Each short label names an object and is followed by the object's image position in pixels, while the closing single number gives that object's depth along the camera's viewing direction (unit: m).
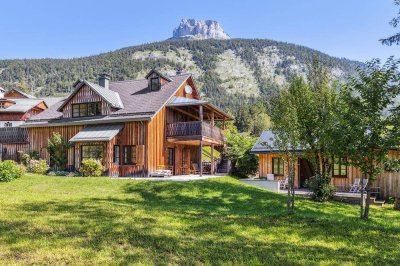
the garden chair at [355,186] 24.14
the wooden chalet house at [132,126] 26.31
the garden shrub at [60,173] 26.13
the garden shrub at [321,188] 20.31
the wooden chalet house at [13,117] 31.20
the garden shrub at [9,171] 20.64
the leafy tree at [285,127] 14.12
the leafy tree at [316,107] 20.27
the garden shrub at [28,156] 28.63
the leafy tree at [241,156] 31.64
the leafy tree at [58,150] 27.83
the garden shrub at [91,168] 24.84
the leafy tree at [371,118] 12.55
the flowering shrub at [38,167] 26.44
